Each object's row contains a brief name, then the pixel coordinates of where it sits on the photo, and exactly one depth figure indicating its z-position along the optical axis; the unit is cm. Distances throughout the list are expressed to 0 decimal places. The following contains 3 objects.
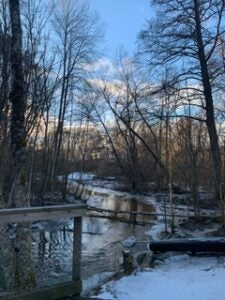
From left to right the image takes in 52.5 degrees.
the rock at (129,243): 566
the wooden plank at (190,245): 432
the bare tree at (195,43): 1059
